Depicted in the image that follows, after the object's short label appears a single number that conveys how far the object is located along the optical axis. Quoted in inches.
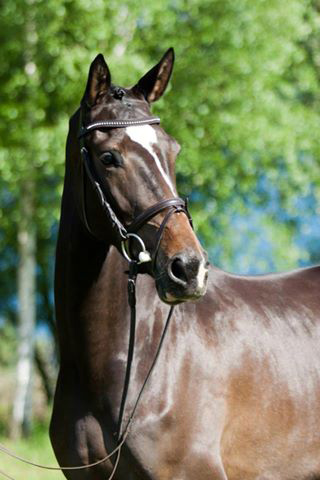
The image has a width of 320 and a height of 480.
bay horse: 275.3
